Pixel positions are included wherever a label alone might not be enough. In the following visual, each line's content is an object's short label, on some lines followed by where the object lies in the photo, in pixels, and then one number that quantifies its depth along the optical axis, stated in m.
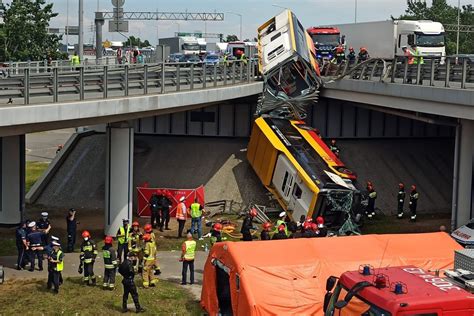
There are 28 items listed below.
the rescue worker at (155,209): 26.45
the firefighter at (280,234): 19.79
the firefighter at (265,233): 20.83
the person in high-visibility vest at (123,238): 20.27
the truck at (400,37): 40.69
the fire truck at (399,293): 11.02
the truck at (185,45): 69.25
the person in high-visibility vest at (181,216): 25.08
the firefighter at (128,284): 16.70
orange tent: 14.65
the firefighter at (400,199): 28.92
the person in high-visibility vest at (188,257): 18.95
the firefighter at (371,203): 28.50
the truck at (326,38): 43.59
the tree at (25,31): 64.81
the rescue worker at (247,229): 21.78
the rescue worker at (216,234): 21.14
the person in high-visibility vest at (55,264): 18.42
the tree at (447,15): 101.11
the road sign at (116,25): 29.48
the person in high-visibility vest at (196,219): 24.69
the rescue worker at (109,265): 18.48
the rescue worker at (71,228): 22.80
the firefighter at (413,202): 28.44
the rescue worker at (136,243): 19.34
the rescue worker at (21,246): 20.42
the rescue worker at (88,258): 18.98
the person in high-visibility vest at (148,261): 18.78
